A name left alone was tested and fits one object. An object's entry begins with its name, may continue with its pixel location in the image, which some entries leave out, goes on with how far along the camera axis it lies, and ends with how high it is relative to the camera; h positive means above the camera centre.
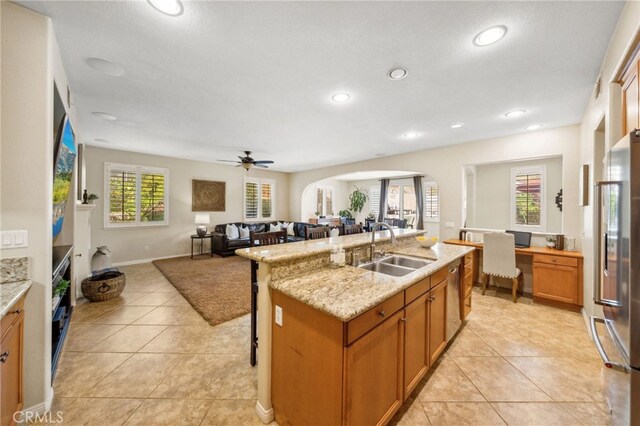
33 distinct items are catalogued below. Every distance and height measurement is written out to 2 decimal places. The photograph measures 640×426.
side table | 6.38 -0.73
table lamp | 6.18 -0.27
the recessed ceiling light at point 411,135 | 3.97 +1.33
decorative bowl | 2.91 -0.32
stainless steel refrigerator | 1.01 -0.31
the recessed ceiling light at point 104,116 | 3.29 +1.34
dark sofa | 6.28 -0.70
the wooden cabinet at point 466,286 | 2.71 -0.84
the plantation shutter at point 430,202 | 8.18 +0.43
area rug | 3.23 -1.23
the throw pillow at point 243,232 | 6.64 -0.53
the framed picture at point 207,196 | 6.61 +0.48
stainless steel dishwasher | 2.30 -0.85
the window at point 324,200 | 10.00 +0.57
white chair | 3.50 -0.62
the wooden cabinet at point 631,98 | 1.43 +0.75
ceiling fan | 5.16 +1.10
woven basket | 3.38 -1.09
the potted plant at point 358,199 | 10.20 +0.63
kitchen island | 1.24 -0.73
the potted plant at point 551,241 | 3.65 -0.39
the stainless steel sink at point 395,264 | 2.25 -0.49
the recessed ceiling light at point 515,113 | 3.06 +1.32
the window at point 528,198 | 5.09 +0.37
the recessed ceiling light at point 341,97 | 2.65 +1.31
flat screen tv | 1.99 +0.39
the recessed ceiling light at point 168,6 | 1.48 +1.29
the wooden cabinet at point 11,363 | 1.27 -0.86
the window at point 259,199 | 7.66 +0.48
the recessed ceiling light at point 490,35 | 1.67 +1.28
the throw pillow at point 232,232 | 6.36 -0.50
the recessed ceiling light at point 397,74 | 2.17 +1.29
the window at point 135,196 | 5.41 +0.39
